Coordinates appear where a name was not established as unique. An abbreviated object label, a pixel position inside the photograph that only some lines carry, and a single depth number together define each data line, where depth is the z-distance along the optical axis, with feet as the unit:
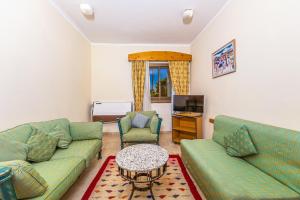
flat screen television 8.92
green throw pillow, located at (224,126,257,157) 4.26
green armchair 7.85
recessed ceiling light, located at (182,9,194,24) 6.85
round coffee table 4.27
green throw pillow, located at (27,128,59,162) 4.31
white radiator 10.96
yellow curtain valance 11.06
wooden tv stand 8.74
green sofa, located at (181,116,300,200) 3.07
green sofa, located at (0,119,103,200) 3.63
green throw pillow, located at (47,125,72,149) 5.59
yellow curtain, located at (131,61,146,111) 11.22
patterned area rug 4.63
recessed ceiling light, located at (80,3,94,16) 6.28
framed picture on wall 6.21
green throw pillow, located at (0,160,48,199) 2.71
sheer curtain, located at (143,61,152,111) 11.62
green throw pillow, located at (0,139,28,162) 3.75
